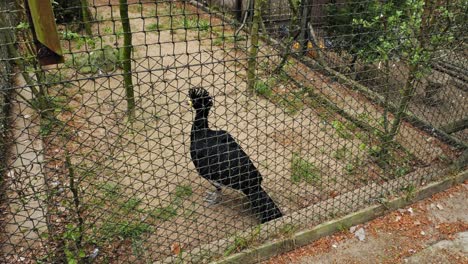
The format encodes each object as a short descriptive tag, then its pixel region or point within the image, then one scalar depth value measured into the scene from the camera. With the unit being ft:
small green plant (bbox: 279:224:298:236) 10.22
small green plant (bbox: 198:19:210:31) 25.96
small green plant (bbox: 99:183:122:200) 11.63
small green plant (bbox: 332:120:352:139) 13.46
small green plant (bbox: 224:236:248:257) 9.62
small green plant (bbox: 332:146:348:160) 13.75
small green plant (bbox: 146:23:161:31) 25.27
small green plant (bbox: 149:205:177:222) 11.02
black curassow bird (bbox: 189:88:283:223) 10.77
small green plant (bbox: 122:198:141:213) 11.06
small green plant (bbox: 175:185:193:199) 12.13
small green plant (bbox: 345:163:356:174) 13.22
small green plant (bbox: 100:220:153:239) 10.14
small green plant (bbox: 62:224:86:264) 8.64
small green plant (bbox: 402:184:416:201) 11.79
